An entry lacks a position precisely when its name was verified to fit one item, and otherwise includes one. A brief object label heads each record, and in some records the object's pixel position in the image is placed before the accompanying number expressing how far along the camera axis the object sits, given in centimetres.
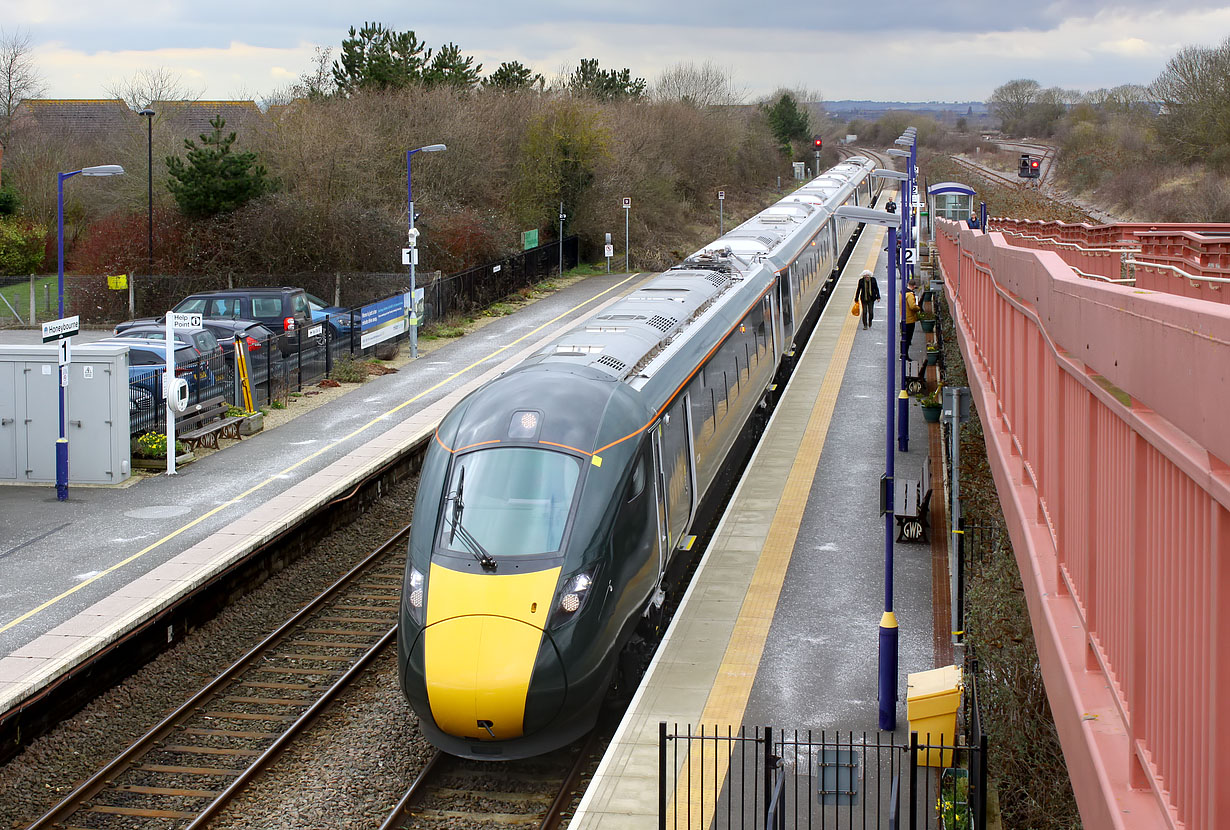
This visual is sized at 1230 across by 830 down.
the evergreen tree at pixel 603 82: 7538
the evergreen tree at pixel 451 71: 5538
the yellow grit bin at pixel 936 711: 1050
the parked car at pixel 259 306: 3177
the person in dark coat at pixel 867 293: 3118
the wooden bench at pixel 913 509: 1608
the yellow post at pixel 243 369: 2458
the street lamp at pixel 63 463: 1916
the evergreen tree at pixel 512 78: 6359
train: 994
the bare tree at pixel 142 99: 6215
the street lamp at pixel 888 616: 1113
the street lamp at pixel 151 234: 3894
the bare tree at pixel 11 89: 6612
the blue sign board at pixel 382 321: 3106
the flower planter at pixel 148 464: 2116
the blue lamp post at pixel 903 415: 2091
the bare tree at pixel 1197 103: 5031
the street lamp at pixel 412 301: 3194
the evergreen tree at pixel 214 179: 4016
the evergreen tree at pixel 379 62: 5294
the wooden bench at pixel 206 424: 2239
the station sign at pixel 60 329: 1883
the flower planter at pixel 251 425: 2384
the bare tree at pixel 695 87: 9662
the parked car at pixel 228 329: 2812
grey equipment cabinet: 2003
